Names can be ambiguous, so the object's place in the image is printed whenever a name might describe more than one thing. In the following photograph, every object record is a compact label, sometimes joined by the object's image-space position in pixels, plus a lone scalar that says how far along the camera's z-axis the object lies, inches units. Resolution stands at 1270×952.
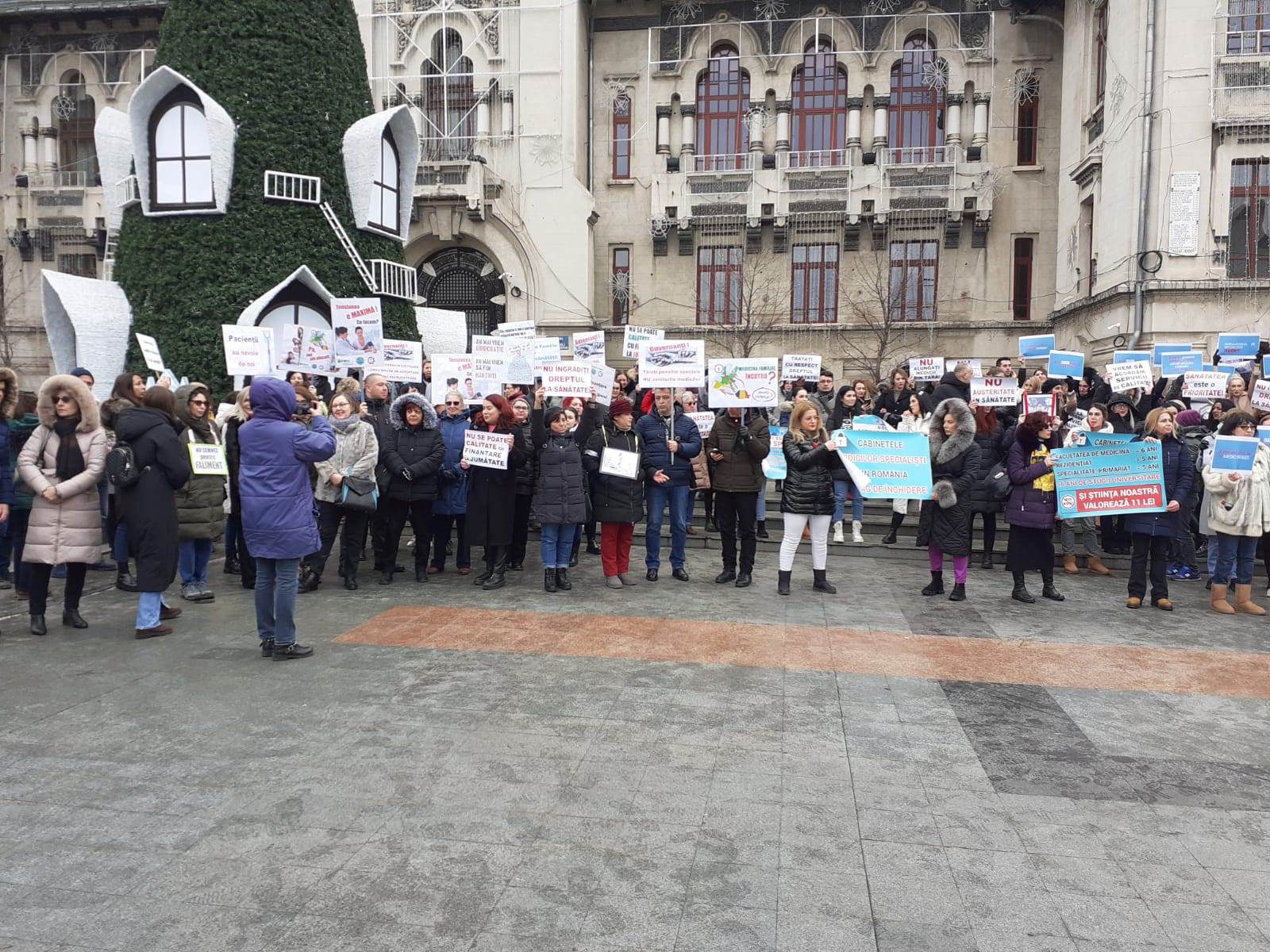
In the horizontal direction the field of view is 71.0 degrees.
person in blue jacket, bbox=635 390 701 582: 402.9
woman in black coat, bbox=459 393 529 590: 379.2
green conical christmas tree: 589.6
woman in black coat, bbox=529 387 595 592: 370.9
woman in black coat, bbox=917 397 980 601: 362.9
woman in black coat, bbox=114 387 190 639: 286.0
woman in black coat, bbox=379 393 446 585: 379.9
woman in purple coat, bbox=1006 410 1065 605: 365.1
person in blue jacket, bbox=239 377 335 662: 264.2
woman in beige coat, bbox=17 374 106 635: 291.1
